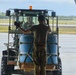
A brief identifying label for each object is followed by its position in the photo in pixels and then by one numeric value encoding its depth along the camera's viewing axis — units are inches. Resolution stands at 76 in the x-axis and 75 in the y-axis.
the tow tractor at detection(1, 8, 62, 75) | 630.2
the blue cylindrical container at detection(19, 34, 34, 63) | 629.7
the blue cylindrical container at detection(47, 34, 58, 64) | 629.7
